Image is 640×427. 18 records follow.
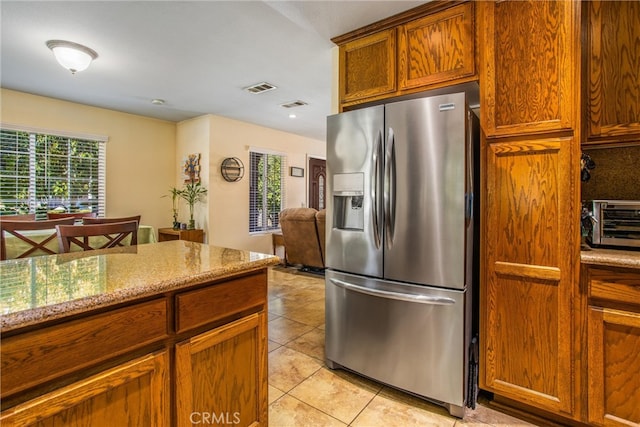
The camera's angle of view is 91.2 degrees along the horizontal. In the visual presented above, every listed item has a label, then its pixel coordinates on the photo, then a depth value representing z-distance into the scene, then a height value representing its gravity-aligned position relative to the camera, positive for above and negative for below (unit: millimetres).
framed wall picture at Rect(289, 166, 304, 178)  6406 +890
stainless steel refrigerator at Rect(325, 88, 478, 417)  1695 -162
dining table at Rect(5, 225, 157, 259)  2617 -257
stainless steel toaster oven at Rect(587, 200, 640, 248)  1588 -39
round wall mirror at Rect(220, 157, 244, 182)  5113 +747
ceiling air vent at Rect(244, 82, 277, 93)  3627 +1507
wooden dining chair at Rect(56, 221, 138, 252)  1761 -107
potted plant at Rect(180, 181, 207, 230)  5000 +302
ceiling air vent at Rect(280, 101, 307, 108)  4309 +1543
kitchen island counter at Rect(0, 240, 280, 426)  797 -388
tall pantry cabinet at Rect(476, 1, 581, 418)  1576 +83
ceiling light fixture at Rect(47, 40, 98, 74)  2633 +1366
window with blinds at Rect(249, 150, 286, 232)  5764 +474
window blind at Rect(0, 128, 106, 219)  3863 +530
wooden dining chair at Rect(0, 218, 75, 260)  2238 -120
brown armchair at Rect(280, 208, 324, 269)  4566 -333
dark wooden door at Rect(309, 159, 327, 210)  6984 +700
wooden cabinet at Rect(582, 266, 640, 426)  1458 -623
